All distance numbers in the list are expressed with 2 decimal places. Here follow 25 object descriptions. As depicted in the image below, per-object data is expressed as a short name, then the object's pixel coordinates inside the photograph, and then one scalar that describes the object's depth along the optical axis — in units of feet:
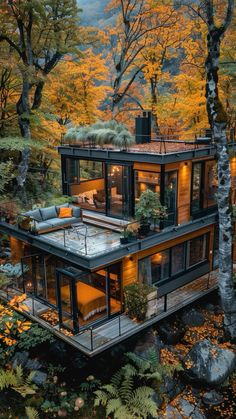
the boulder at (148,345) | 44.78
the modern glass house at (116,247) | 42.60
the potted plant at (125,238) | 44.14
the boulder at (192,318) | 52.90
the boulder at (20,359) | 45.49
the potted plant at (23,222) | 50.65
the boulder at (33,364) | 45.01
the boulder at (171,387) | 42.88
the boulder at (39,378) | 42.80
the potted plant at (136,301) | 44.52
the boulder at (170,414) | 40.36
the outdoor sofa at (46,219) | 50.17
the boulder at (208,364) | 44.10
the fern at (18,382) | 39.26
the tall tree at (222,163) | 44.42
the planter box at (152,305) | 45.54
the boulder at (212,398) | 42.68
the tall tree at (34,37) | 60.59
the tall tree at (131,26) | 78.89
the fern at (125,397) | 37.14
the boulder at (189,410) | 40.78
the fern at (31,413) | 36.42
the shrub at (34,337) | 43.80
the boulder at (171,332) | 49.52
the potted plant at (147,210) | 46.32
